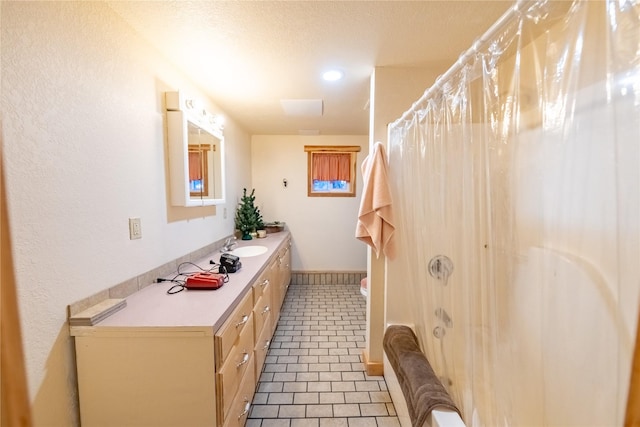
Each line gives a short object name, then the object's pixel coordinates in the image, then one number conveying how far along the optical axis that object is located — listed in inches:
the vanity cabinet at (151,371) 41.5
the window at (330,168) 158.9
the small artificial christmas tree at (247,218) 129.6
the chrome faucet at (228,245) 101.3
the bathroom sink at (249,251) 98.4
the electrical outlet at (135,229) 55.4
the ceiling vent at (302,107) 101.0
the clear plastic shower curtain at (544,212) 24.8
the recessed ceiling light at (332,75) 77.9
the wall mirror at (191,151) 69.3
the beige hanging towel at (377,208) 70.1
